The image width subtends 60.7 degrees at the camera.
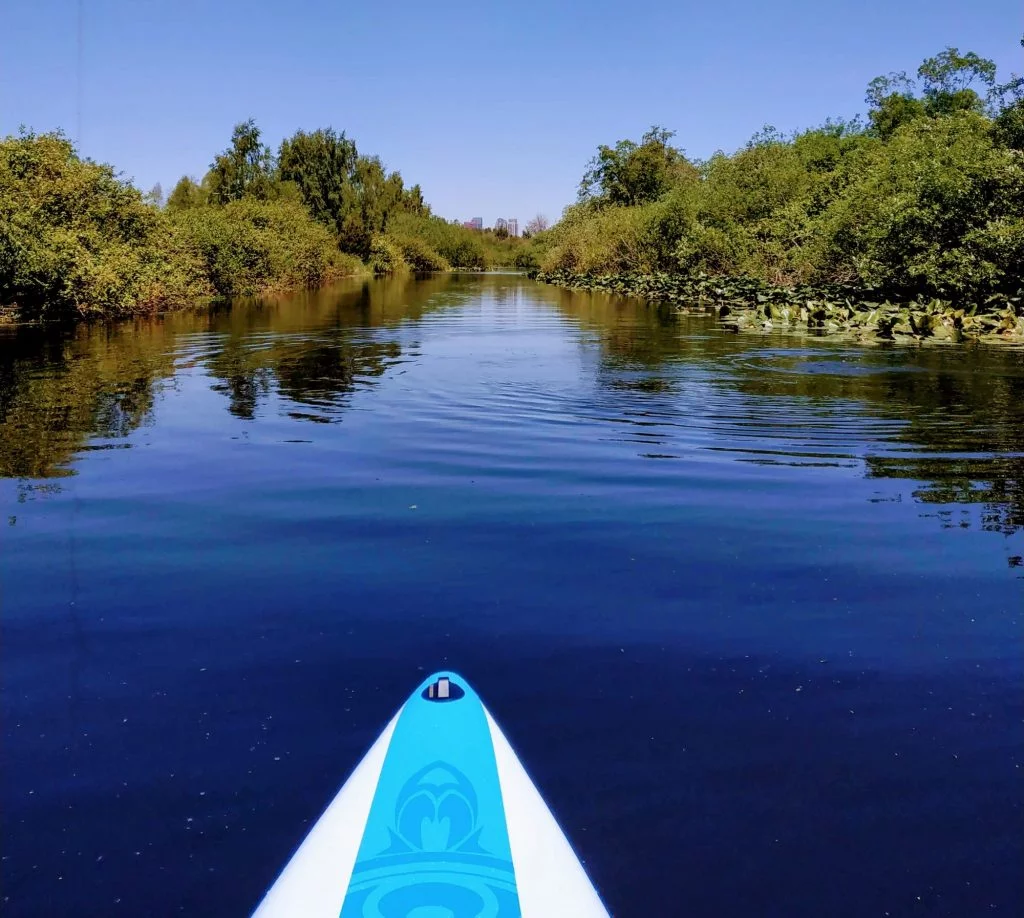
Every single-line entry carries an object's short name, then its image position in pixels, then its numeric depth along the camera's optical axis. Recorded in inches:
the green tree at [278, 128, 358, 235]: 3095.5
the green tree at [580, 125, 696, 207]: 3324.3
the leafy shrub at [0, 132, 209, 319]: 978.1
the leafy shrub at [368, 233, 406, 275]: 3479.6
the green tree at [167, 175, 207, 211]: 2639.3
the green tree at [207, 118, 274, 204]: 2583.7
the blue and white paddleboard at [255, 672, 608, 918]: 98.2
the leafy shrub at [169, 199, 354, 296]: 1723.7
